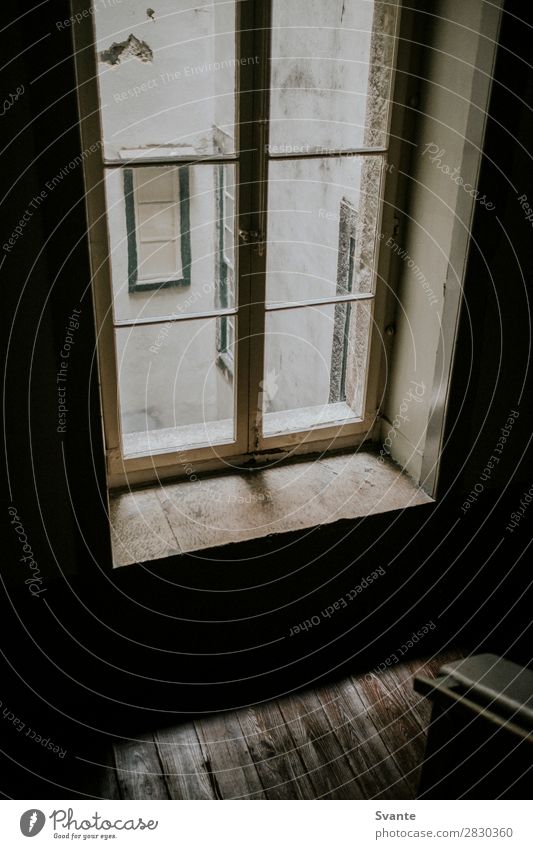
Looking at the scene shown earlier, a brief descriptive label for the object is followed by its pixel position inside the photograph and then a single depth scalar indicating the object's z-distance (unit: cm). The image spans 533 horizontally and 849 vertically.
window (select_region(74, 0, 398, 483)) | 178
